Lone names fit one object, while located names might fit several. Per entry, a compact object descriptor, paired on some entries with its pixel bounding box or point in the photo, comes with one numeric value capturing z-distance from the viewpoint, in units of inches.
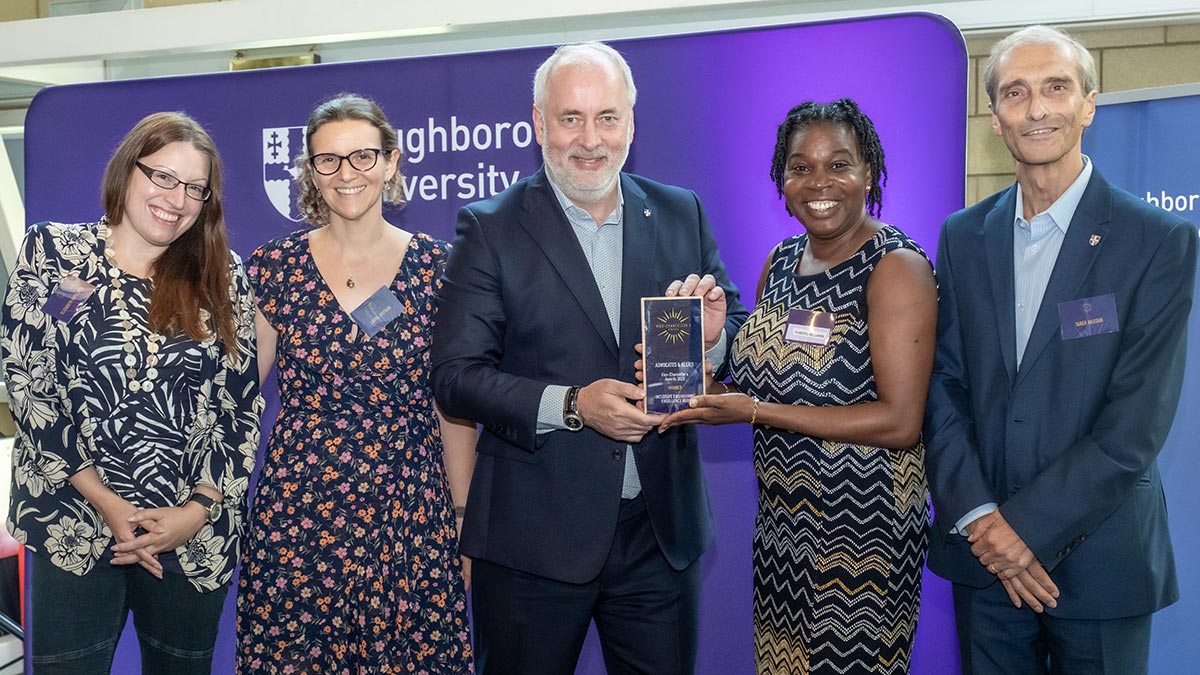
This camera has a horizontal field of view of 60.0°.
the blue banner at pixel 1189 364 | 134.5
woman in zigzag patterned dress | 89.8
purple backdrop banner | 124.7
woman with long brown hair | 99.2
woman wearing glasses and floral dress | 101.7
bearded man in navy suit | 95.1
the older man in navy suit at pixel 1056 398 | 88.0
